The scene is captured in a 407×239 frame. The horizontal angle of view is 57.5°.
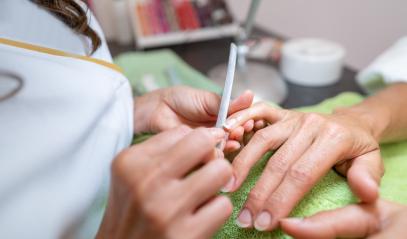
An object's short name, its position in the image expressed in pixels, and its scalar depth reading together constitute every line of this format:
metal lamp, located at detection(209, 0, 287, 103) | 0.91
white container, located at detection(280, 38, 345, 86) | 0.93
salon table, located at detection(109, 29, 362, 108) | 0.94
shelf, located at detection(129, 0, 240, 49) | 1.15
